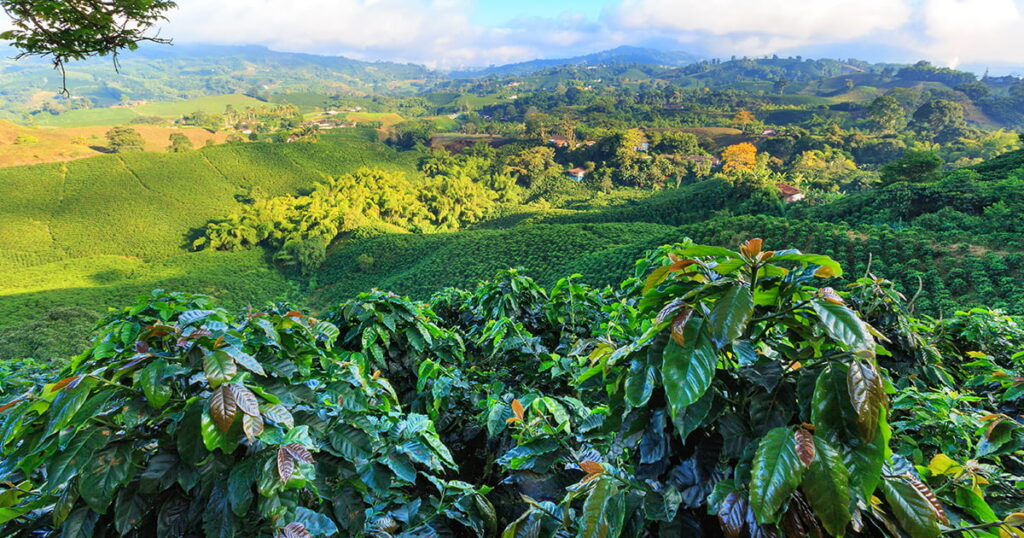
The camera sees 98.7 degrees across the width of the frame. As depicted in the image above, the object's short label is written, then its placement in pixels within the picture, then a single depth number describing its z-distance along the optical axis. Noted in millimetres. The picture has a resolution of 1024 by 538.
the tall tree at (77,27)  4689
